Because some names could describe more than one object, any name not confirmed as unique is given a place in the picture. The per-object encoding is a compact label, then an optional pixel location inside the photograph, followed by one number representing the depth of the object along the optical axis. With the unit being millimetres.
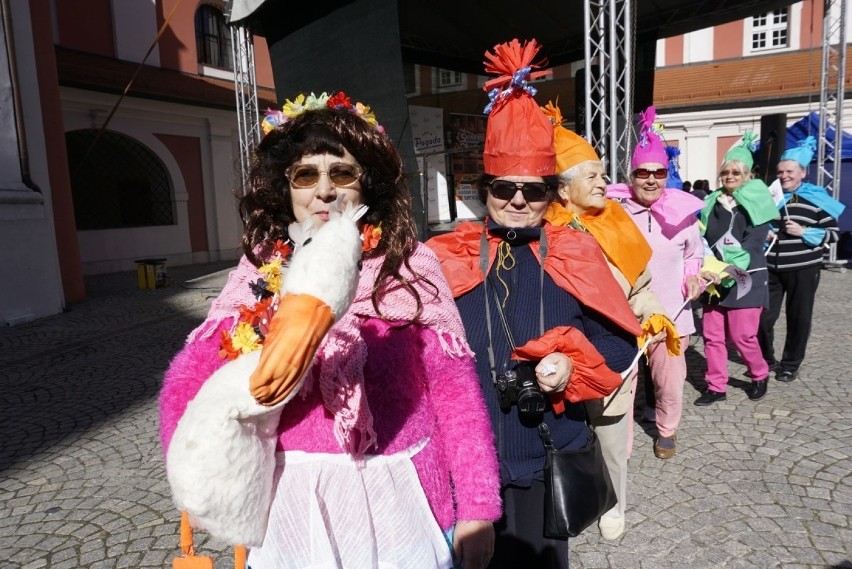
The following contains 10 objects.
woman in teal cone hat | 4199
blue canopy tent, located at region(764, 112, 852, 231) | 11250
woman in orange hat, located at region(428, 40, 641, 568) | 1753
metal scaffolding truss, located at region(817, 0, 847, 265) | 9516
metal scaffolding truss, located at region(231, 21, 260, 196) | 8633
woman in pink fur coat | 1274
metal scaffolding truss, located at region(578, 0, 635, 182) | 5496
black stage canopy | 9797
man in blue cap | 4836
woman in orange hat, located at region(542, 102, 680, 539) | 2564
